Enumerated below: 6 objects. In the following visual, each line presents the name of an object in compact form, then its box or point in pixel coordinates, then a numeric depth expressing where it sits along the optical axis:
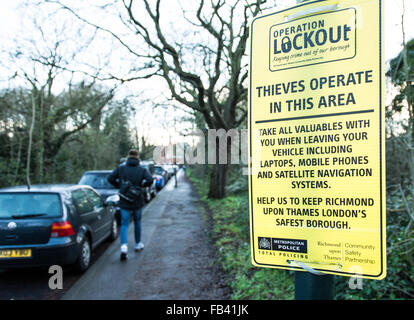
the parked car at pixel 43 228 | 4.50
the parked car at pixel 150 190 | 14.56
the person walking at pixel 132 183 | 6.09
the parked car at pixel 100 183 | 9.45
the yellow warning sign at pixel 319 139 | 1.11
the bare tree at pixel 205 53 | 10.38
